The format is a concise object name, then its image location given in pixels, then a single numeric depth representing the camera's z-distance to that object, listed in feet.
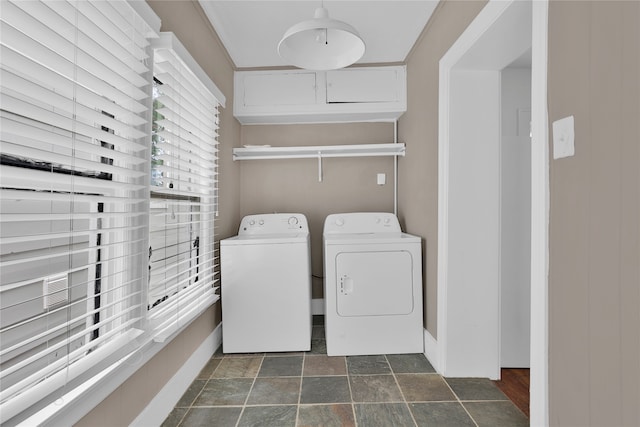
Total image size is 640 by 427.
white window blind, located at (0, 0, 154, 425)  2.78
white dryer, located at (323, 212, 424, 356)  7.57
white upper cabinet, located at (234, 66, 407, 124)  9.47
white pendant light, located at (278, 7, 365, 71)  5.19
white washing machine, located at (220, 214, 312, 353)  7.64
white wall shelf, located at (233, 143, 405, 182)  9.43
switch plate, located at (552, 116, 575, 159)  3.28
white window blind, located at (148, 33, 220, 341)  5.16
